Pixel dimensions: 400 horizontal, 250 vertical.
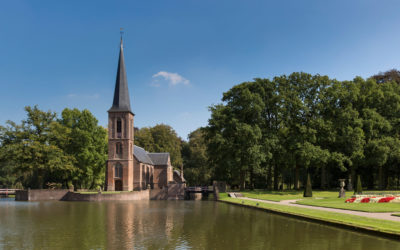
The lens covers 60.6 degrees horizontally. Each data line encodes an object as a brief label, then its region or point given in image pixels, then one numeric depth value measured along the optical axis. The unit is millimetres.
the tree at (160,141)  82969
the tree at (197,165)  79250
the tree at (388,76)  54844
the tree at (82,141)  56562
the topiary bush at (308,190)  39103
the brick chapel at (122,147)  58312
